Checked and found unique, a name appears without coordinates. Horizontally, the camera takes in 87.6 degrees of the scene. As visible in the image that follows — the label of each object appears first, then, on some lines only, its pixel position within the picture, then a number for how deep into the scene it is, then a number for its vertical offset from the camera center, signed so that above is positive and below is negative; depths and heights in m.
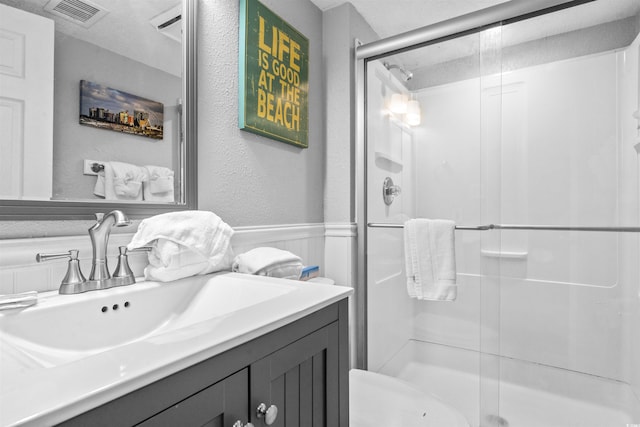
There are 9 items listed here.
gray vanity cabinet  0.42 -0.28
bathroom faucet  0.77 -0.09
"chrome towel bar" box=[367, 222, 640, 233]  1.25 -0.06
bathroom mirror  0.72 +0.26
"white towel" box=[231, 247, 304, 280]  1.03 -0.16
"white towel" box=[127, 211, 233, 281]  0.86 -0.08
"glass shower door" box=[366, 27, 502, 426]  1.48 +0.06
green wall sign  1.27 +0.59
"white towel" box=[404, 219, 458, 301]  1.54 -0.21
